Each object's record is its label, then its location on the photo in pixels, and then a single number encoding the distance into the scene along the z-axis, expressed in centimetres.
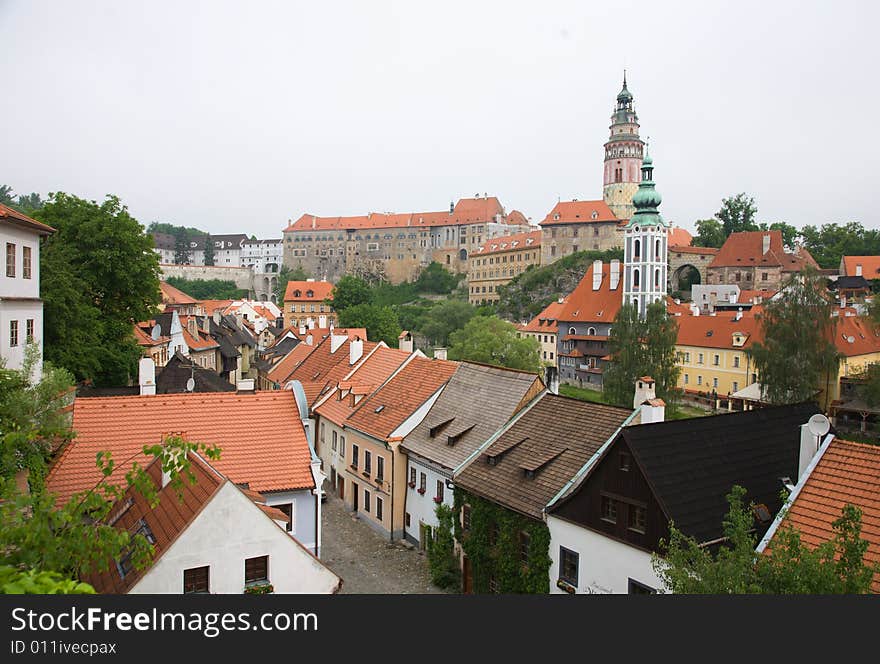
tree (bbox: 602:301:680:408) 4234
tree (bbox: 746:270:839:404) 3766
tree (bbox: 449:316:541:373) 5000
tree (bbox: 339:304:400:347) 6775
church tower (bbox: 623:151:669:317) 6894
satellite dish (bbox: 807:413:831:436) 1212
